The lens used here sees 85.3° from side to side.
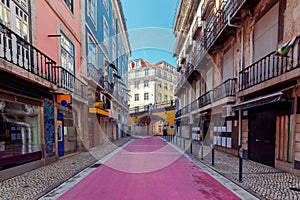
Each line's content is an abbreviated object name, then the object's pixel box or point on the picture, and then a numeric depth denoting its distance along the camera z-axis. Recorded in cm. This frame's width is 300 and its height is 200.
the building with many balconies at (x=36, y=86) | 545
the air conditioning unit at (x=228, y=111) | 901
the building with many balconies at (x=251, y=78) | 581
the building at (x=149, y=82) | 3881
